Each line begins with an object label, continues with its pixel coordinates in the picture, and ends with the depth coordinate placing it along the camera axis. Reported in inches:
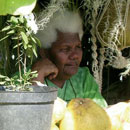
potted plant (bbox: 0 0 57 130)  67.6
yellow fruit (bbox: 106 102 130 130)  77.5
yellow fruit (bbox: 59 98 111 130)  72.9
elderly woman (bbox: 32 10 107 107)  94.4
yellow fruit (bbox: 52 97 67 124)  73.8
